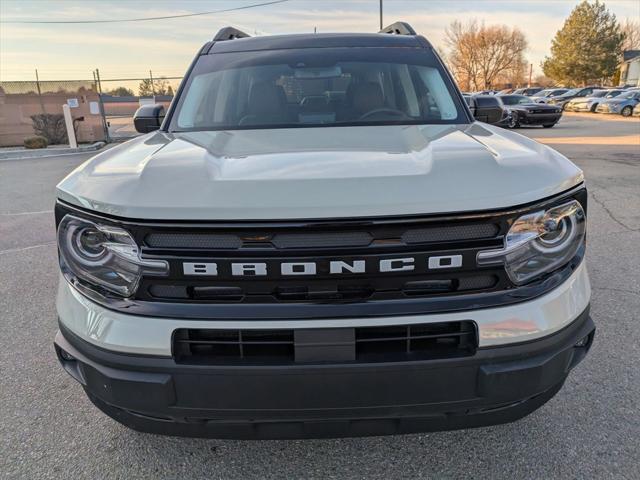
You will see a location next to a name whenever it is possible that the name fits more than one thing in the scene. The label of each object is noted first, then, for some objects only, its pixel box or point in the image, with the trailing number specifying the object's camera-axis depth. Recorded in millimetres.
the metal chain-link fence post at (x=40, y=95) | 18266
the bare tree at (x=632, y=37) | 84625
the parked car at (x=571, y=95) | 37156
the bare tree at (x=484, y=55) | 68750
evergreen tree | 61750
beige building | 18141
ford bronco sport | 1526
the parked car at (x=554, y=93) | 41000
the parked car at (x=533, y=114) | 20688
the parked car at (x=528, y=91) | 44809
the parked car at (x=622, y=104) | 27953
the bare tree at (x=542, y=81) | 92188
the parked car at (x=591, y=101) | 31438
